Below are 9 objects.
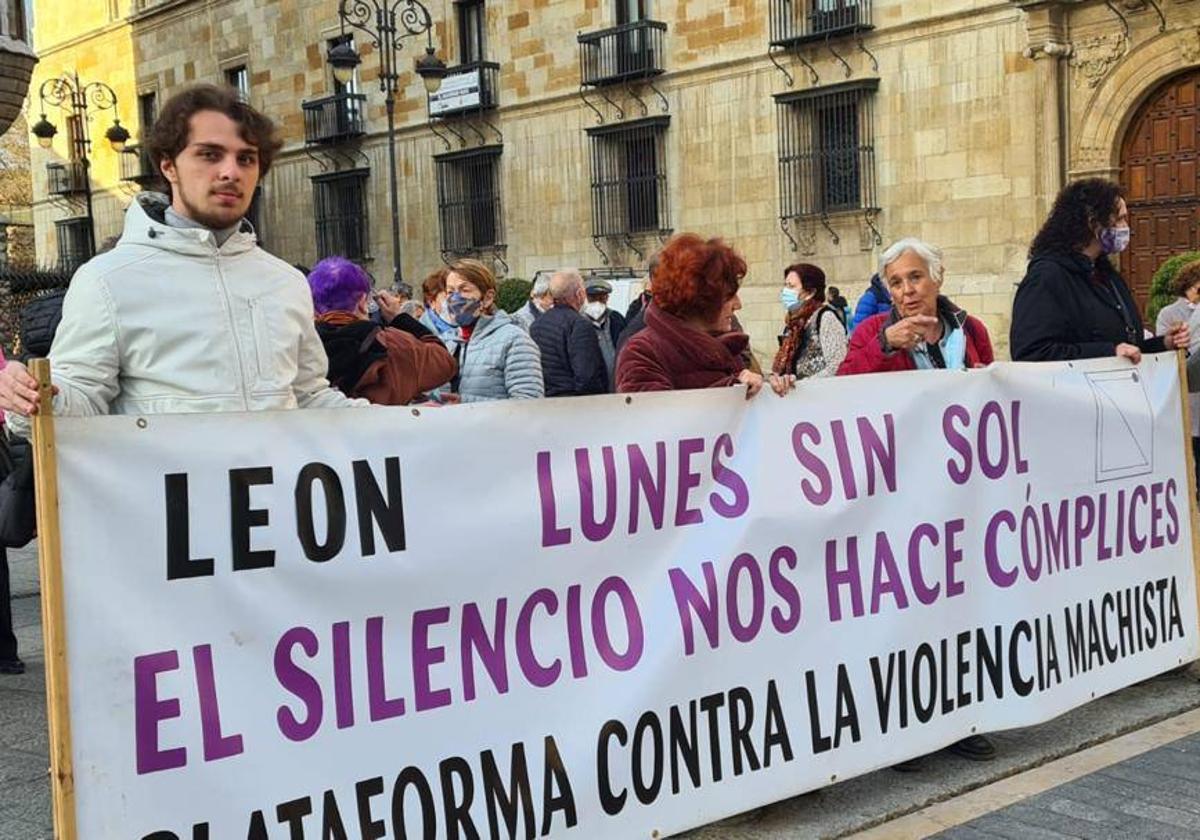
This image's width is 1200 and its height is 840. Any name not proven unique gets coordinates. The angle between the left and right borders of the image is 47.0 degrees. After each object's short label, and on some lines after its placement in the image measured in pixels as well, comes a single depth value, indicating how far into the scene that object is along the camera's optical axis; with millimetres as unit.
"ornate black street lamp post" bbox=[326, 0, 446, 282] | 19281
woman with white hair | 4523
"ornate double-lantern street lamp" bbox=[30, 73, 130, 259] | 23359
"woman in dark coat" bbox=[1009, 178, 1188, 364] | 4996
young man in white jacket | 2973
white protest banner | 2662
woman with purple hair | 4531
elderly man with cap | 9586
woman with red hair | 4012
